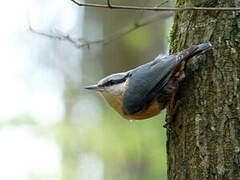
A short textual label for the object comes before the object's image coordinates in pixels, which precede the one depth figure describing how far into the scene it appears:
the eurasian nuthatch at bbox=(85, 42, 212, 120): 5.59
